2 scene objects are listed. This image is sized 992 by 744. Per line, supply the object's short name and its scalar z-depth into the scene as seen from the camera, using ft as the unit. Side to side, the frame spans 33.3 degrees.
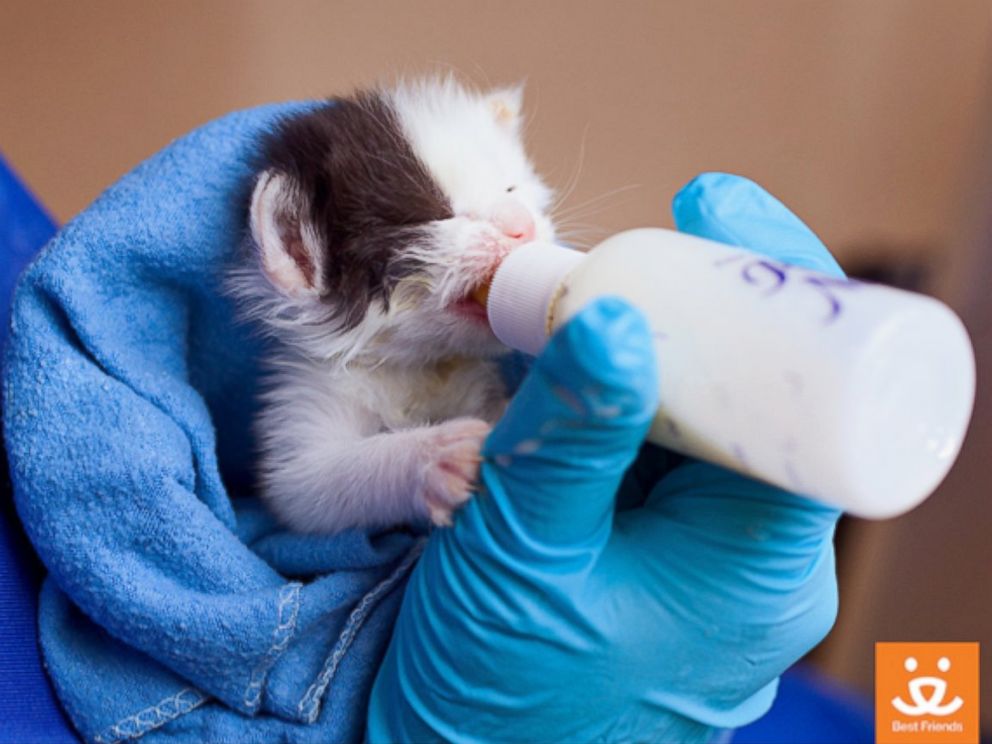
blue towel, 1.26
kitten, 1.25
